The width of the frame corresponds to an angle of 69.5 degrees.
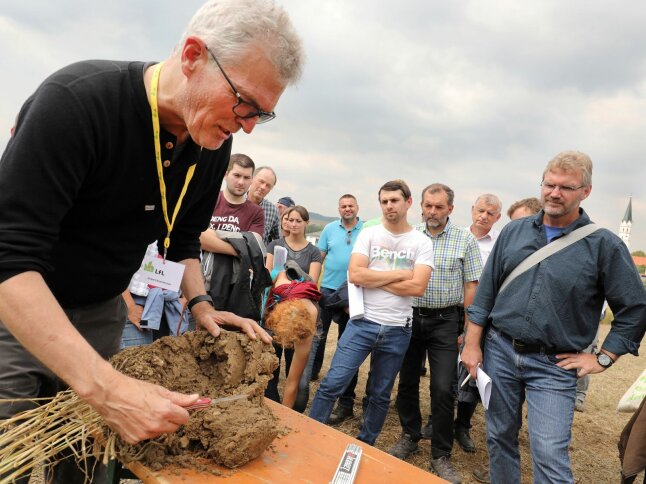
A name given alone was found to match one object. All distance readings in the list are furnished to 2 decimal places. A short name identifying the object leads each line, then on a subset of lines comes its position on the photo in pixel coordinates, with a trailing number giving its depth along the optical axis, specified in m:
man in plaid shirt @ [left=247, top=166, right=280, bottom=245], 5.57
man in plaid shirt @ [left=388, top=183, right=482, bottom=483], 4.32
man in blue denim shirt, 2.97
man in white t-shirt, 4.11
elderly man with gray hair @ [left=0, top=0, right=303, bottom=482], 1.28
